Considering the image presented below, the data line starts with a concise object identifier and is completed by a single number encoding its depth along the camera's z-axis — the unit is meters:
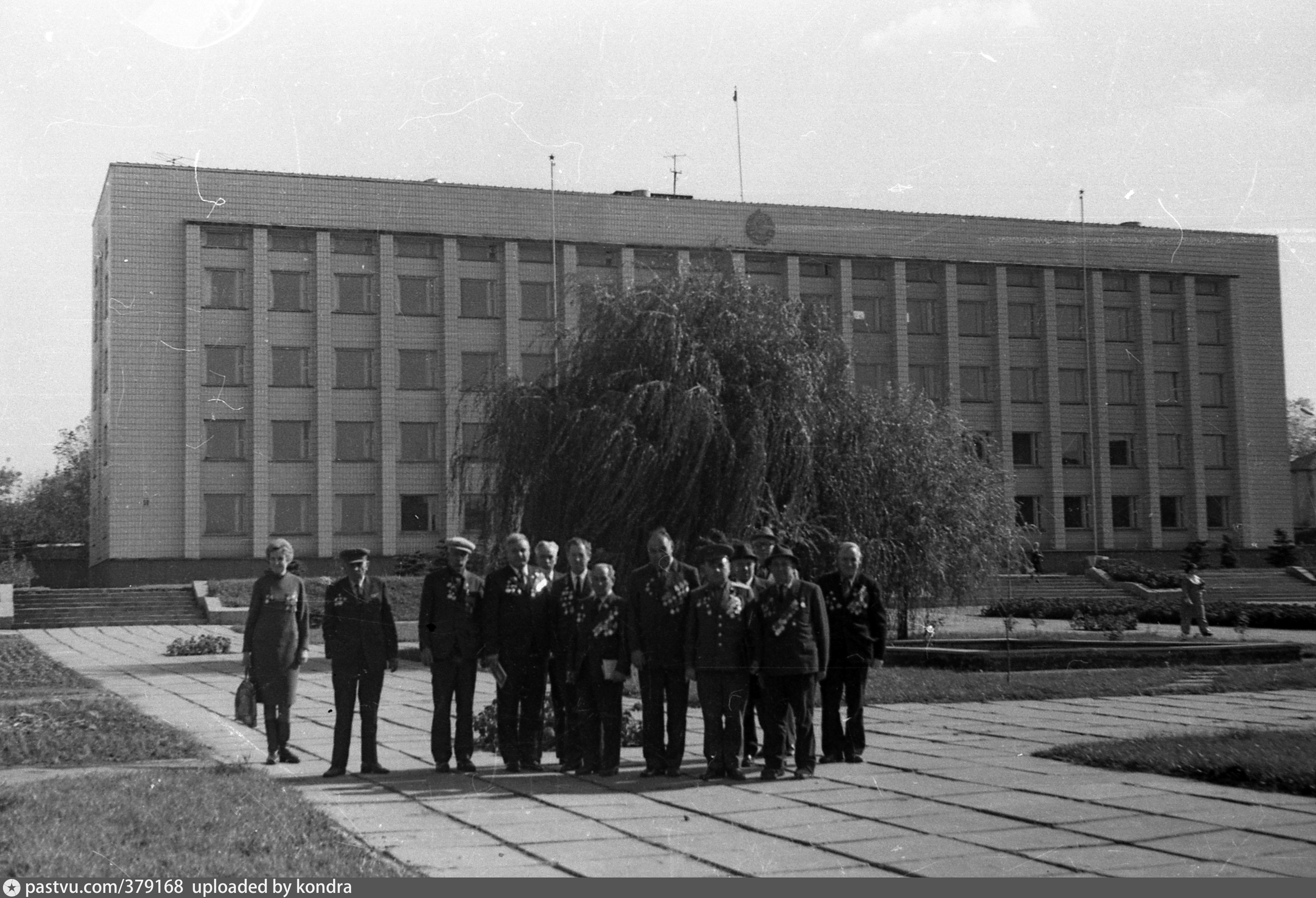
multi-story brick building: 50.25
